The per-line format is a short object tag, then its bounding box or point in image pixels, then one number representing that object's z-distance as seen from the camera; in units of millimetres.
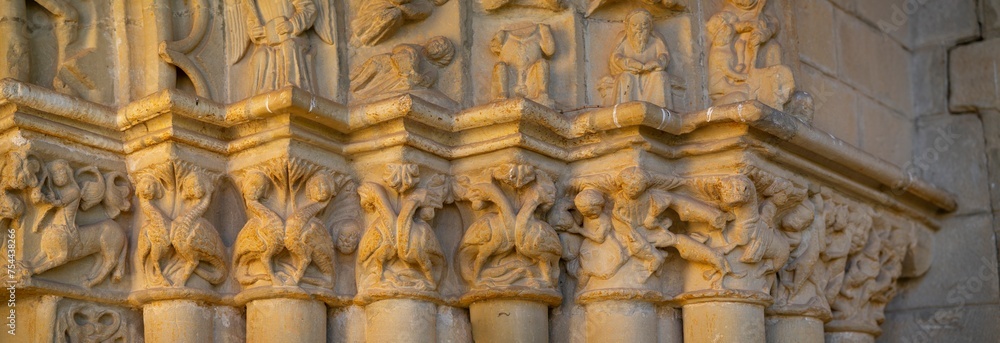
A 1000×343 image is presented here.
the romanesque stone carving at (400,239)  4508
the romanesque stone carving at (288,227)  4477
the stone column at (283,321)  4457
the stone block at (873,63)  5520
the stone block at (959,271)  5719
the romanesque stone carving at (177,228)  4488
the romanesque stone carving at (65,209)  4328
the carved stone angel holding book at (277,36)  4691
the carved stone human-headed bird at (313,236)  4461
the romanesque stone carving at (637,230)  4590
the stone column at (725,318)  4574
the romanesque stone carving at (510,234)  4562
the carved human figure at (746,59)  4754
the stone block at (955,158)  5824
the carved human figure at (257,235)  4480
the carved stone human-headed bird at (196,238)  4473
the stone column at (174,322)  4473
